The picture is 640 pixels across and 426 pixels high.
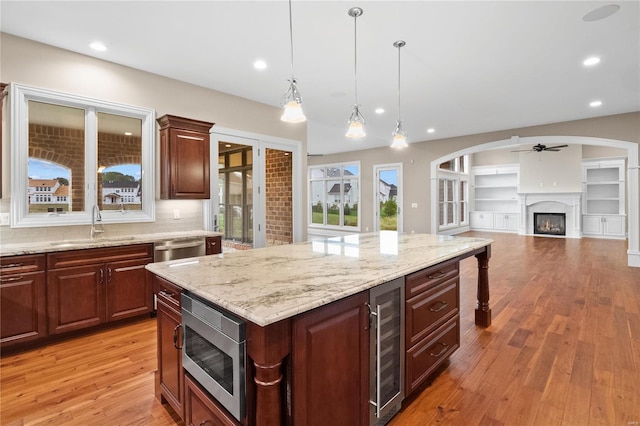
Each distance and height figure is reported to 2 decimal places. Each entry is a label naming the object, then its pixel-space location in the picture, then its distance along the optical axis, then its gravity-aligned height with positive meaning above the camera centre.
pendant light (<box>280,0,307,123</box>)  2.43 +0.79
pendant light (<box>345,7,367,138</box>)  2.75 +0.84
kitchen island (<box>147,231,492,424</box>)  1.18 -0.34
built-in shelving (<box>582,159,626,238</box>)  9.38 +0.37
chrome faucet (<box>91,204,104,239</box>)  3.39 -0.10
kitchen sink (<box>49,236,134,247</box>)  2.92 -0.28
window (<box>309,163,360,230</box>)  10.30 +0.56
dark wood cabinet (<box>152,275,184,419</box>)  1.65 -0.72
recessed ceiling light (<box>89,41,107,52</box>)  3.13 +1.68
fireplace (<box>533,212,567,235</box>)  10.05 -0.39
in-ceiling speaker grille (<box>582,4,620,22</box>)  2.62 +1.69
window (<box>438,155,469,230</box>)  9.86 +0.61
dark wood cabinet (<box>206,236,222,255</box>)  3.82 -0.40
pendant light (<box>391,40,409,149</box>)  3.39 +0.79
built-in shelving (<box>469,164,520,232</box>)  11.33 +0.50
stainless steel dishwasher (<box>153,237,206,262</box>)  3.41 -0.41
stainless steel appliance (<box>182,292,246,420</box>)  1.23 -0.61
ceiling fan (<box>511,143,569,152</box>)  9.41 +1.90
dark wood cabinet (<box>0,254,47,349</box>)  2.57 -0.72
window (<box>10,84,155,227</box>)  3.04 +0.59
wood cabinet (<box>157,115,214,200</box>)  3.74 +0.67
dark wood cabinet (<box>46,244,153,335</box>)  2.80 -0.70
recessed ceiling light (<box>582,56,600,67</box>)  3.58 +1.73
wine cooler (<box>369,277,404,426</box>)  1.60 -0.75
